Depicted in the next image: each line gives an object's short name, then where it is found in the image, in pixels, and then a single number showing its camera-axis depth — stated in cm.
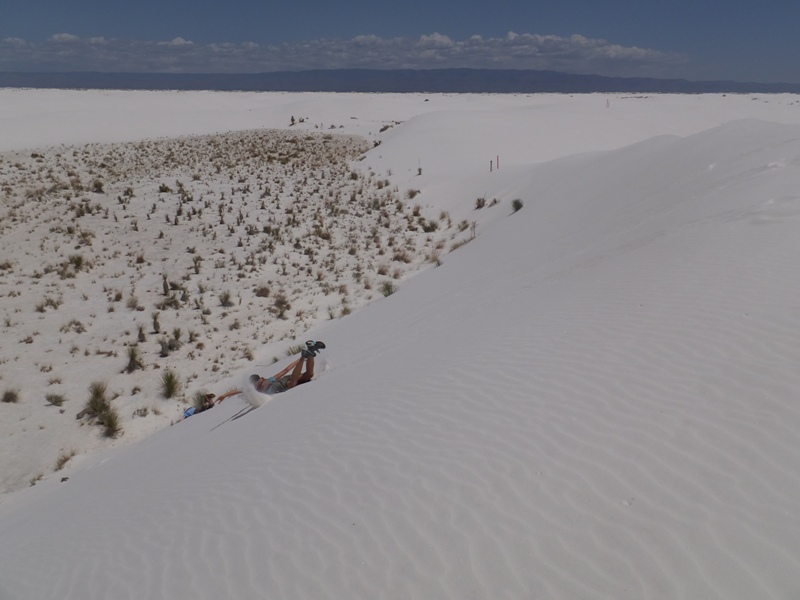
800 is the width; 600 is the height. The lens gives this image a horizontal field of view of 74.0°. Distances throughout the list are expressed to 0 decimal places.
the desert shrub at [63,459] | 654
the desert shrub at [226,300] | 1057
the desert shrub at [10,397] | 758
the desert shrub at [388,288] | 1098
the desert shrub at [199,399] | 762
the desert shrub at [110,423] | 715
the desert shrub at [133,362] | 845
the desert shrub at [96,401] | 742
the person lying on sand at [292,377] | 686
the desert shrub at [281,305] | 1023
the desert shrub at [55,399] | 759
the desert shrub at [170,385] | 791
